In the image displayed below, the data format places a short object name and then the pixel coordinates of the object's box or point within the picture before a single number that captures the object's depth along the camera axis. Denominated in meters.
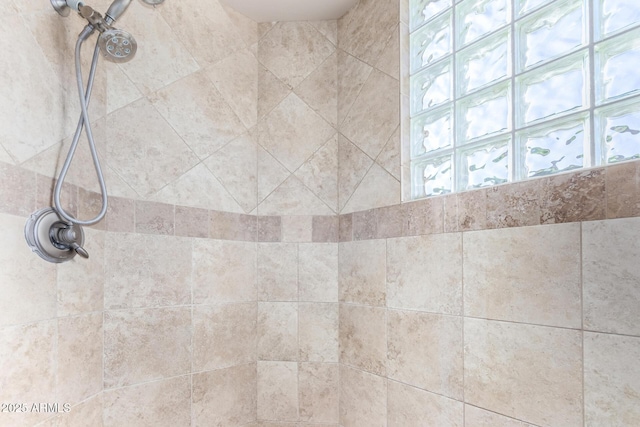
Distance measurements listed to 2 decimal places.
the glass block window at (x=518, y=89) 1.08
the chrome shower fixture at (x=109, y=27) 1.32
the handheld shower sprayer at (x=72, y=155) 1.22
